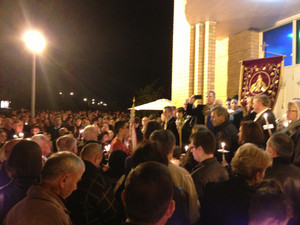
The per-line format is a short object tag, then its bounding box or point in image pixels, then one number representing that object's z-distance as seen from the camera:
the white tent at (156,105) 12.27
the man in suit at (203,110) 6.54
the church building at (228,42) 8.54
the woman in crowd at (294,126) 4.07
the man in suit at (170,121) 7.29
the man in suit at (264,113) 5.16
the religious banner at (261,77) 8.05
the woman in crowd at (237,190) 2.31
